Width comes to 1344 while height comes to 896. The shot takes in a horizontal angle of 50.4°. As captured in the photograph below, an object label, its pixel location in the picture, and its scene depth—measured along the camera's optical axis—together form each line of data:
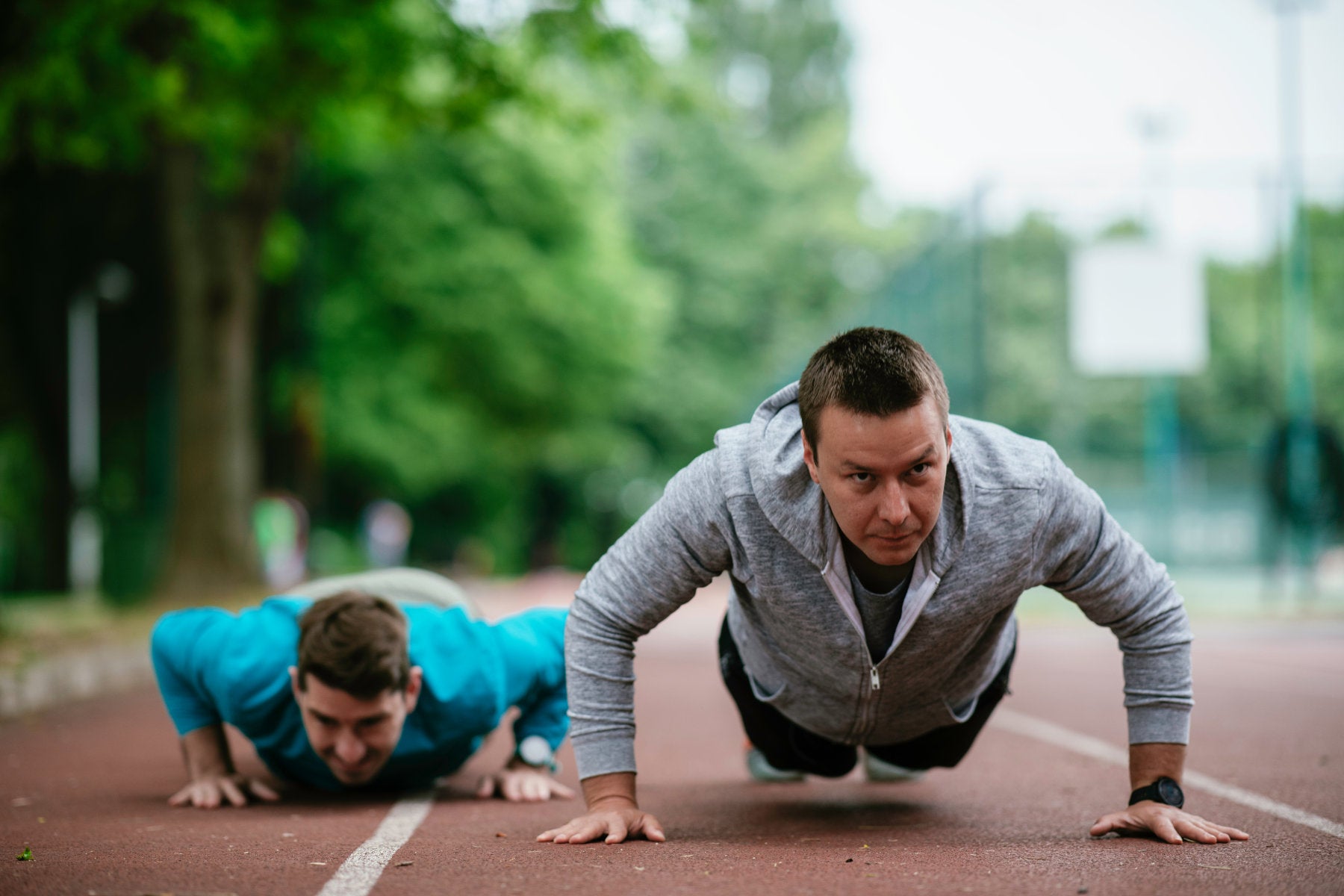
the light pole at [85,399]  24.20
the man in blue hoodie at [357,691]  4.43
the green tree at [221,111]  10.88
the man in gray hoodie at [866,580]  3.59
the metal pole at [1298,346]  17.50
